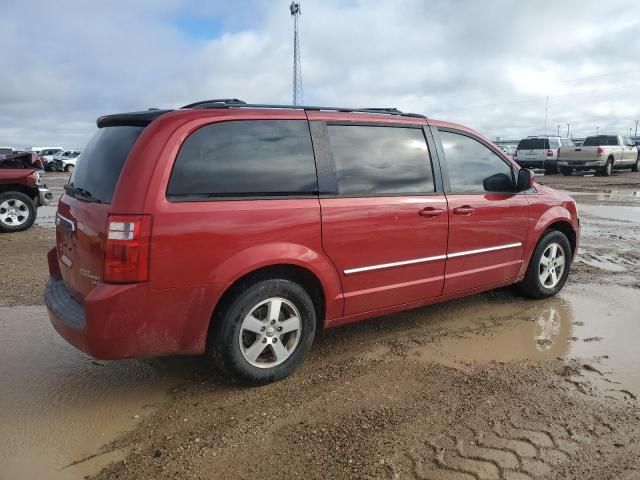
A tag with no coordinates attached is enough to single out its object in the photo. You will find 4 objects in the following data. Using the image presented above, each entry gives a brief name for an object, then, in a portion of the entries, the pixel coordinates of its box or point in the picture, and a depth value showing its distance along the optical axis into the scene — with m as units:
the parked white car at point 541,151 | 24.30
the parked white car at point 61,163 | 40.03
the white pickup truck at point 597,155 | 22.90
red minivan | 2.93
